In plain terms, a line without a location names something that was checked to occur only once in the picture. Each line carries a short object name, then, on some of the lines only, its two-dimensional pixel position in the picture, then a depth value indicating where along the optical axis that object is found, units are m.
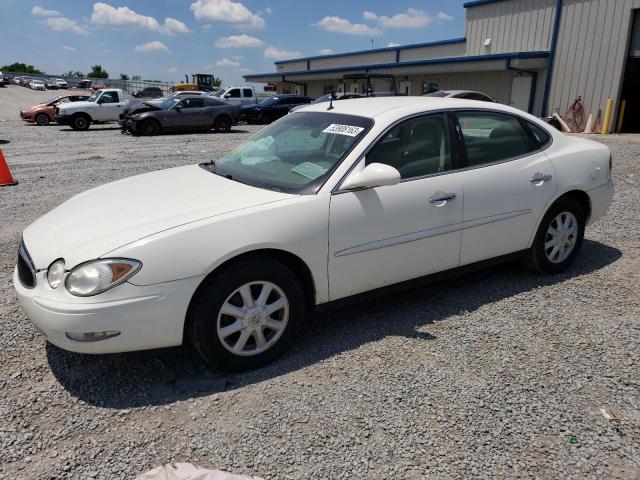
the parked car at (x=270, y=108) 24.09
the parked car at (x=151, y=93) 50.16
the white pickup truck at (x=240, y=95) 26.12
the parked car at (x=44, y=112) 22.03
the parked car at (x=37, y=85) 64.19
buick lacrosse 2.75
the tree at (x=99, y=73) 114.94
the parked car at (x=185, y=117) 18.28
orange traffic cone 8.70
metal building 18.88
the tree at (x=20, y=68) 119.31
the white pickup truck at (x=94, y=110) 20.25
